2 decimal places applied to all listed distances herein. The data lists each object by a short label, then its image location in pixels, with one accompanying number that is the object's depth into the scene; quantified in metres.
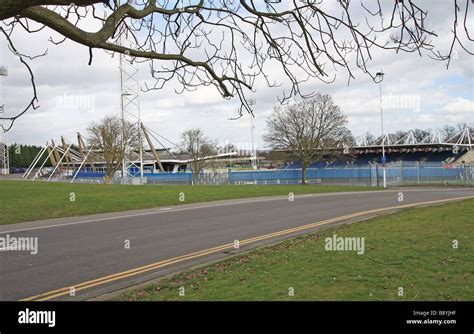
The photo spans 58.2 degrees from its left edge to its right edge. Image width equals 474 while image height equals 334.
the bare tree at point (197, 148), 69.19
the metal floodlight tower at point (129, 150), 56.90
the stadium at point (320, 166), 47.25
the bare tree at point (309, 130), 52.03
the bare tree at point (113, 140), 56.91
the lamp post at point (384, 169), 41.27
